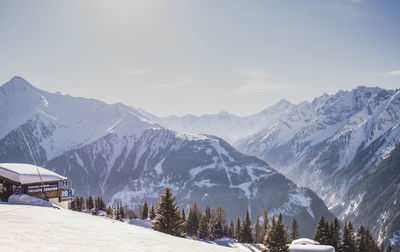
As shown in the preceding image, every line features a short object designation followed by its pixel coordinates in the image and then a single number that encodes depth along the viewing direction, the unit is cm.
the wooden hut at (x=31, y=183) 3769
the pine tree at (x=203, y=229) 9500
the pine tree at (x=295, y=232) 10512
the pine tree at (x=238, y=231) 10342
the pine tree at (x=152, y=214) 11391
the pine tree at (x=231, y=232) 11538
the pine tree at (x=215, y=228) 9688
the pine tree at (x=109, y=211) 12249
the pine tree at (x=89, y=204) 12555
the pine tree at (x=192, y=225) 10319
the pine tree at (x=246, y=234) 10056
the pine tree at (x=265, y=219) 12012
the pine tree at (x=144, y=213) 11341
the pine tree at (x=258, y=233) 11386
